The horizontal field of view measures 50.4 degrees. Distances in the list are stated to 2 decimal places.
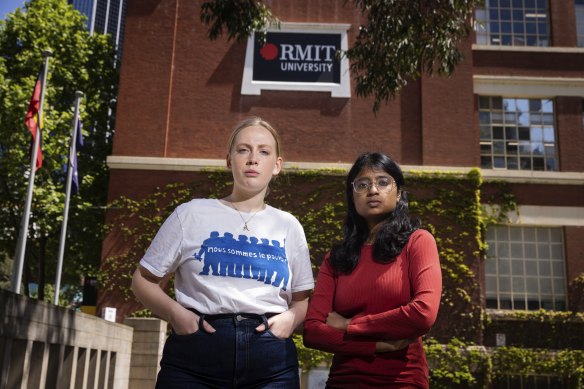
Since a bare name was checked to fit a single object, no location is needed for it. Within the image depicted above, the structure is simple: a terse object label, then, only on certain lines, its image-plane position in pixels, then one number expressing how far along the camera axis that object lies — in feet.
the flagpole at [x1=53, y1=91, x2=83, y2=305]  57.52
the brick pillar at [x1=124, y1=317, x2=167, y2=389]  38.06
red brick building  56.03
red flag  50.72
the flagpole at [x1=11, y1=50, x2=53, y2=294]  50.85
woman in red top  8.86
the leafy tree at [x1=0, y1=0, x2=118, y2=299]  64.34
